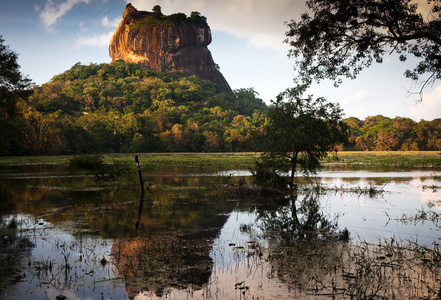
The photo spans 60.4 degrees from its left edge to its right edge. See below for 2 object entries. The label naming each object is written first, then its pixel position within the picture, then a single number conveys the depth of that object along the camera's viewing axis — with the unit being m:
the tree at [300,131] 20.11
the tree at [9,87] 34.88
